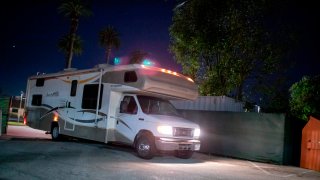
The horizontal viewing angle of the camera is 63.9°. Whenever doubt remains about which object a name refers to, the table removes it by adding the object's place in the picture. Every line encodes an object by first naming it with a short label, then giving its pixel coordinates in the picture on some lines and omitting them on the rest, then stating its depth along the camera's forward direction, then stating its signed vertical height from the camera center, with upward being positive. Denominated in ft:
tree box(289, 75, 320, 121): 43.02 +3.74
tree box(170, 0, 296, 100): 51.23 +14.24
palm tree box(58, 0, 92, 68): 100.87 +35.31
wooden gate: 30.96 -3.17
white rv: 27.86 -0.53
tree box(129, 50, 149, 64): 147.35 +29.10
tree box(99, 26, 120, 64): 134.40 +33.72
